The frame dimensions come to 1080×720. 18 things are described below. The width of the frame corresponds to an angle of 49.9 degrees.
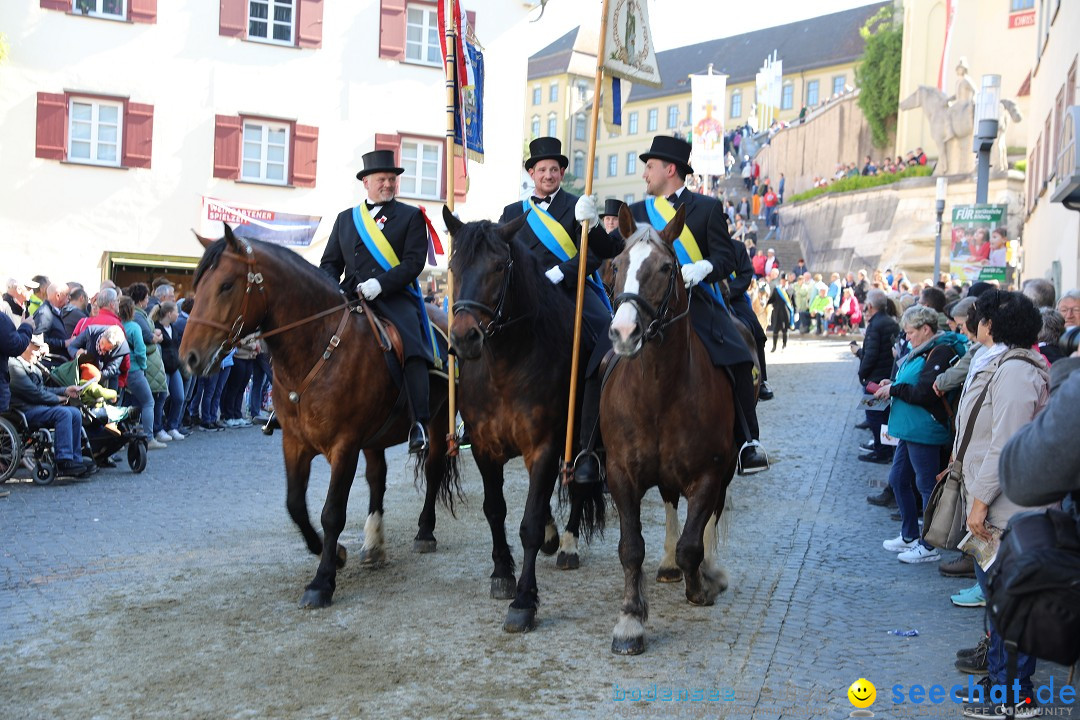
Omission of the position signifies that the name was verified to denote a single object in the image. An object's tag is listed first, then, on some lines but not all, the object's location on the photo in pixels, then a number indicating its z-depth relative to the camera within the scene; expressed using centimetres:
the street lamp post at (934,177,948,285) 3011
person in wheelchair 1175
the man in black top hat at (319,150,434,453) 786
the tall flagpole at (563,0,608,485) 708
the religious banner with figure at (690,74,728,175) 3631
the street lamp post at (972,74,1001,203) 1991
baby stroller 1246
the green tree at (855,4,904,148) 5541
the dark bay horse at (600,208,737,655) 616
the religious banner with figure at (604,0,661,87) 780
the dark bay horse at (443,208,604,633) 652
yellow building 9406
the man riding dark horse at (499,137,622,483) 782
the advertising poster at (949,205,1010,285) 1777
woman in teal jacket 860
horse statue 4388
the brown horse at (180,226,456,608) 696
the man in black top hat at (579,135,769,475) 685
